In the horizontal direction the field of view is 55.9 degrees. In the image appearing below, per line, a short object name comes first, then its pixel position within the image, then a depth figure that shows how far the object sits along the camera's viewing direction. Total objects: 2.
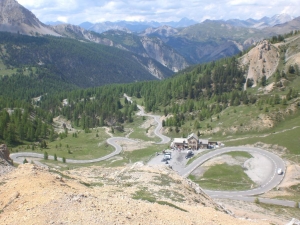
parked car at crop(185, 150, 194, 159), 112.00
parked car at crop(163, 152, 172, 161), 108.73
